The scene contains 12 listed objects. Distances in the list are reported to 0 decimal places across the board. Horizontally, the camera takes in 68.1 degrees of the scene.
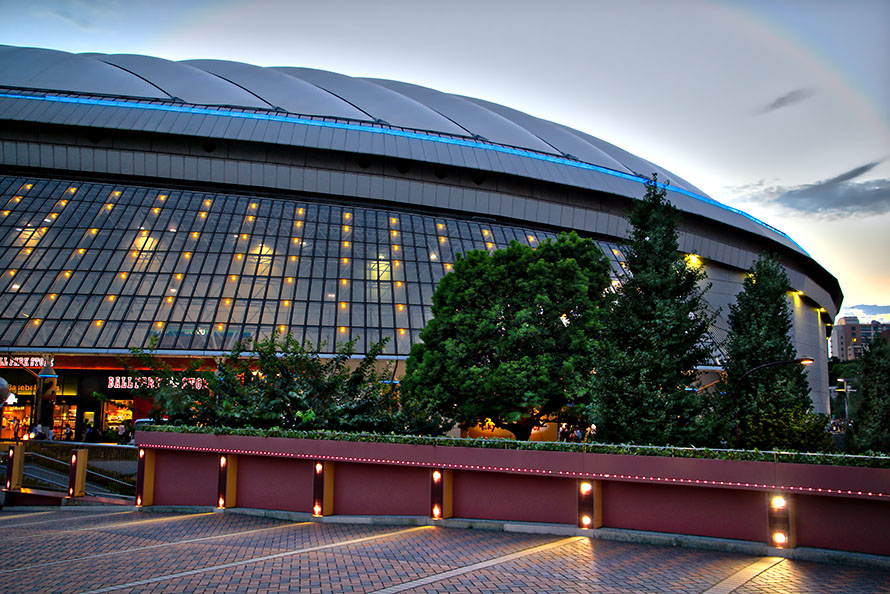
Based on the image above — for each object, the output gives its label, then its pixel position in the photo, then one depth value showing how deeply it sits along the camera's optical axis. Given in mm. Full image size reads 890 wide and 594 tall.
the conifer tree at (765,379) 23984
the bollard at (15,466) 27953
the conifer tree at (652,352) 19203
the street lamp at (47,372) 31823
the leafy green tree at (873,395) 30927
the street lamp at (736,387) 23891
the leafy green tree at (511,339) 26205
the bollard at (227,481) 20938
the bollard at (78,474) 26859
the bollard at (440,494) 18047
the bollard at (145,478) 22578
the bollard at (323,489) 19344
